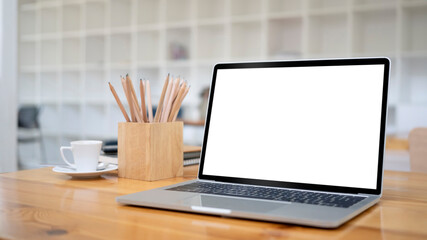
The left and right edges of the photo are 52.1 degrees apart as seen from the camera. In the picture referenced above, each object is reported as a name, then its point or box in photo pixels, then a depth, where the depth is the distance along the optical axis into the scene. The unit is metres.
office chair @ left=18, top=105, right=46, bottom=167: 5.18
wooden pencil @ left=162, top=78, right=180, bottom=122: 0.98
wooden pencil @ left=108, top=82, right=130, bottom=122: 0.97
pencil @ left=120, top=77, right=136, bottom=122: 0.94
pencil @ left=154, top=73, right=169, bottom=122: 0.95
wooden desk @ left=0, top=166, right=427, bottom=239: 0.53
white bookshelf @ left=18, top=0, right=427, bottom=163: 3.36
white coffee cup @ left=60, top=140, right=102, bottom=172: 0.96
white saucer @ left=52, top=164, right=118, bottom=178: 0.94
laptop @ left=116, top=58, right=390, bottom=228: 0.69
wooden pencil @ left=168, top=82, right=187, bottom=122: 0.98
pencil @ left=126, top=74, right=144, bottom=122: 0.97
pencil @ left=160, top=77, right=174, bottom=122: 0.98
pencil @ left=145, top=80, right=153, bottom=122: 0.95
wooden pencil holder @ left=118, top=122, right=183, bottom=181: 0.93
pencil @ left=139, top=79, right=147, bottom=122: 0.93
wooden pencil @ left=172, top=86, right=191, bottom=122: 0.99
